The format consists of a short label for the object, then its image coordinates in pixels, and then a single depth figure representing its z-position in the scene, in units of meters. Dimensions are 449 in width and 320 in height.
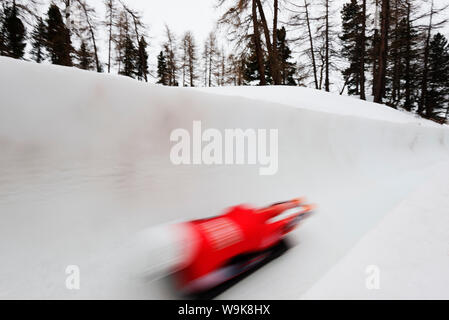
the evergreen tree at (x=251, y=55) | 8.84
